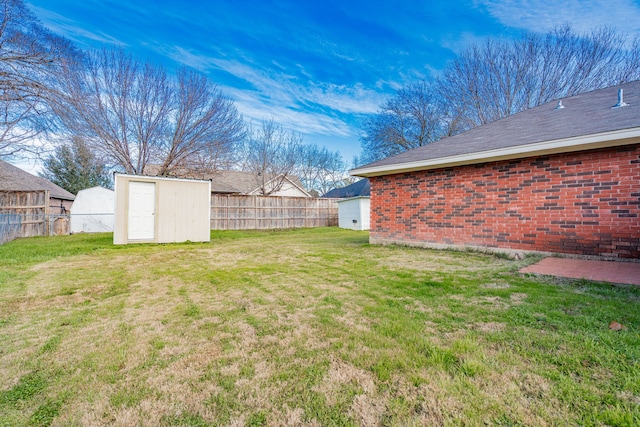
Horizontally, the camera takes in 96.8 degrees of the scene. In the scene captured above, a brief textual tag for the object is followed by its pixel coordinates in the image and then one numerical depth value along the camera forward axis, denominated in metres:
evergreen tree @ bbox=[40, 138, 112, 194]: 23.78
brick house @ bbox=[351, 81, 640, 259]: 4.76
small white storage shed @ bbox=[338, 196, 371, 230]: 16.62
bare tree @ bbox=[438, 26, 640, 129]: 13.55
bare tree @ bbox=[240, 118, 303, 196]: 21.80
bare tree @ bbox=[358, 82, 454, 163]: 19.28
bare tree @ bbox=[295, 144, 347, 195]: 29.83
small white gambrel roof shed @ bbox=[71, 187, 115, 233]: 15.64
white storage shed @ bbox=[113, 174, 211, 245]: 8.81
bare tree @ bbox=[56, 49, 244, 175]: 13.12
